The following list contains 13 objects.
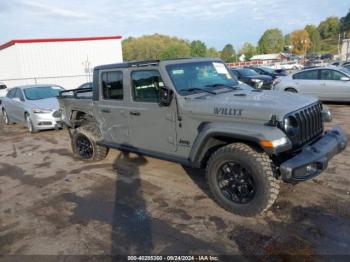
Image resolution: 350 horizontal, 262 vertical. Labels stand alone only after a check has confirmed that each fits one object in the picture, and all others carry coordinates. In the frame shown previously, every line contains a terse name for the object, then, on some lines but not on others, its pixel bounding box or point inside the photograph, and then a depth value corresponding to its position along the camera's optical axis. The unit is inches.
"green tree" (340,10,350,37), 4751.5
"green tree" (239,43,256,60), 4739.2
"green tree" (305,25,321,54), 5152.6
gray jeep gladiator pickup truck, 142.8
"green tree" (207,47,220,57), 4455.7
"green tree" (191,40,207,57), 3969.5
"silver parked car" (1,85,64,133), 375.2
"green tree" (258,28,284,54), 5118.1
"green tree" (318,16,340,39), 6373.5
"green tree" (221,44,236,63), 4279.0
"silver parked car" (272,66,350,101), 450.9
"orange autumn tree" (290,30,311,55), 4894.2
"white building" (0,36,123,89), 1019.3
